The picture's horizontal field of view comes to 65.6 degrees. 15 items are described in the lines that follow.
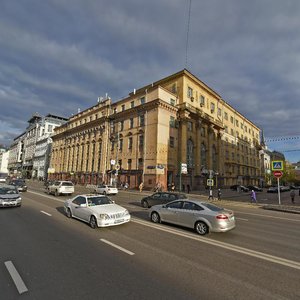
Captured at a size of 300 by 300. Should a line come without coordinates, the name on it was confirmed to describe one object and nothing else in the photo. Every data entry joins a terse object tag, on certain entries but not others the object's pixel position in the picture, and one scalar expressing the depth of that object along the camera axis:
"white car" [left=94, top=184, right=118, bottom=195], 30.09
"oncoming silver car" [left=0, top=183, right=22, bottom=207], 14.70
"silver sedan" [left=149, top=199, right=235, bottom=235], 9.26
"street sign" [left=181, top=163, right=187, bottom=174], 26.20
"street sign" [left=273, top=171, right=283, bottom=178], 22.88
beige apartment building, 41.97
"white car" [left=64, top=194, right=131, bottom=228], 9.95
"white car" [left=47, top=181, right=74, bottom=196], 24.92
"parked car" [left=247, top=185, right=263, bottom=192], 52.38
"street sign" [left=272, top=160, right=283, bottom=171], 23.02
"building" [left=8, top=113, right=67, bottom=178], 91.62
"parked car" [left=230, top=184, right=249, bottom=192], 47.47
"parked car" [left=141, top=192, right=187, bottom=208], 17.42
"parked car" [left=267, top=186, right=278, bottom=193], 49.25
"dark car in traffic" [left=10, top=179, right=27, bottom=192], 29.42
